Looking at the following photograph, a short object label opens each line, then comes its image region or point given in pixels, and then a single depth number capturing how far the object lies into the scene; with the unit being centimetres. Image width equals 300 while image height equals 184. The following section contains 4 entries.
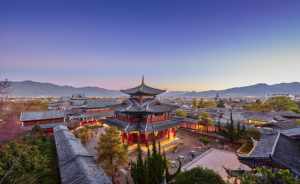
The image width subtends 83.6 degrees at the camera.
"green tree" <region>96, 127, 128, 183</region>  1224
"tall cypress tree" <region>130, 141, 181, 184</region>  805
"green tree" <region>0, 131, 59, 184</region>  831
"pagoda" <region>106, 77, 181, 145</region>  2030
